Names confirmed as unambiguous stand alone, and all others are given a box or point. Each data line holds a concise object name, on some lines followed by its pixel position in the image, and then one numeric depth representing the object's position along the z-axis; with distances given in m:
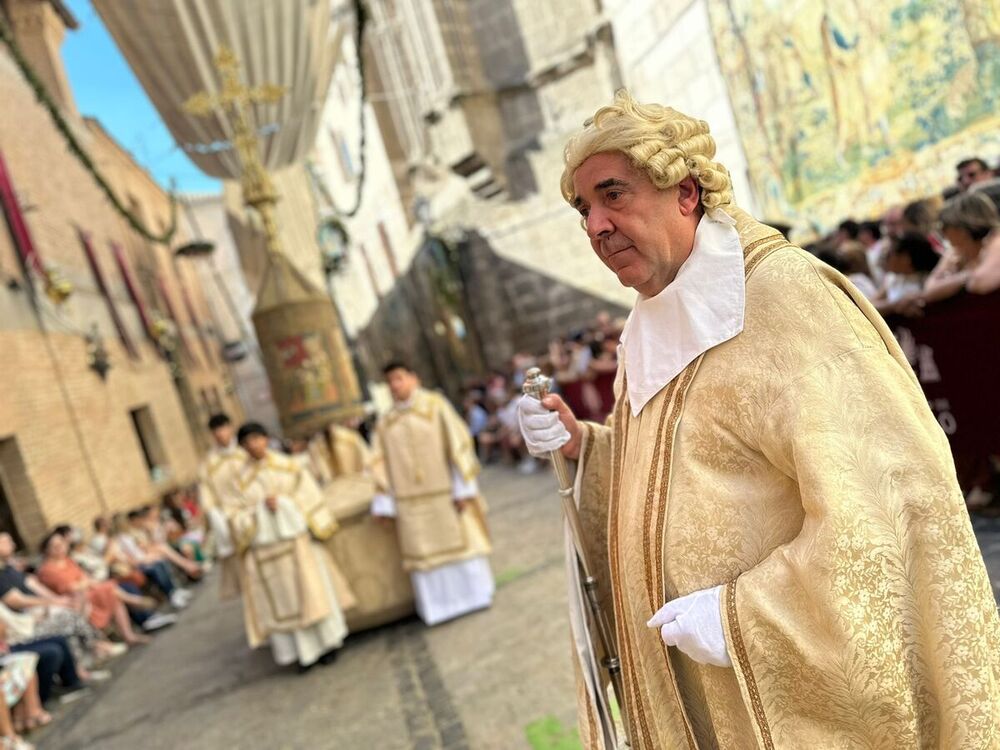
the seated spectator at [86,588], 7.75
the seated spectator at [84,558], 8.45
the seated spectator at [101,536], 9.51
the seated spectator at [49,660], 6.46
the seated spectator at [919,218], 5.57
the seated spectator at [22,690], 5.89
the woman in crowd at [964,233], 3.95
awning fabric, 6.05
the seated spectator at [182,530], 11.80
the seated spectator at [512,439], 11.67
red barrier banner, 3.98
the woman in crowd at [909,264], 4.62
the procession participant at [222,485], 5.68
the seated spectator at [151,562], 9.91
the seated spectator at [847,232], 6.09
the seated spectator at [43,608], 6.86
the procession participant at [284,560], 5.50
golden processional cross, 7.06
